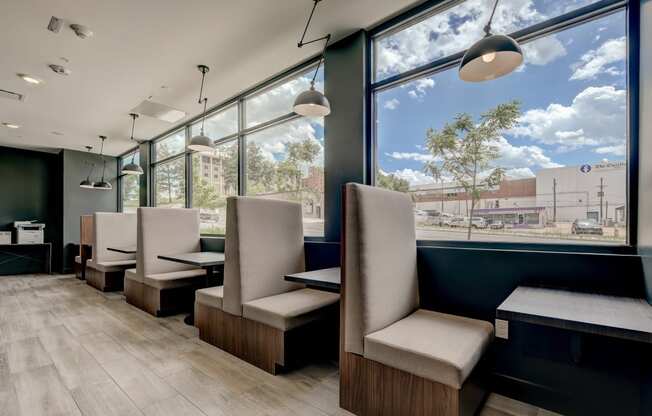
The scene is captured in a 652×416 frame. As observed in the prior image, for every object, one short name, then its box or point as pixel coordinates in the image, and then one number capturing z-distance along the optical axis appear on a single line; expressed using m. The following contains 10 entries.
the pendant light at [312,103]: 2.80
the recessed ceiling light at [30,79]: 4.12
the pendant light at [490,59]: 1.75
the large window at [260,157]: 4.01
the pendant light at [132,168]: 5.63
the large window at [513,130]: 2.14
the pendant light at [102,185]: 6.94
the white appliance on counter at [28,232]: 7.33
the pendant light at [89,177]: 7.00
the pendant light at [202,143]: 4.08
